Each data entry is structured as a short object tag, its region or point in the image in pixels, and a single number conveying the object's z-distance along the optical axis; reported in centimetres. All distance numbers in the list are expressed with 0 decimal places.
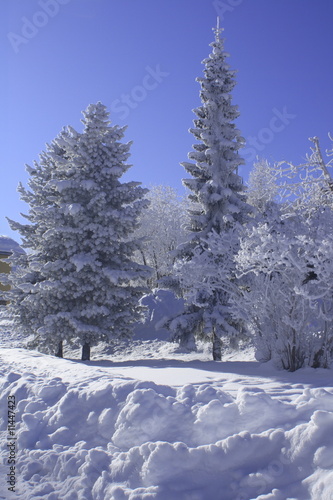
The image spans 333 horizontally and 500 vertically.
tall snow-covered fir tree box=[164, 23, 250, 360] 1358
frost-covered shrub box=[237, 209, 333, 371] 750
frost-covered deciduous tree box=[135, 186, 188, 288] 3541
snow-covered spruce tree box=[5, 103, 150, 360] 1357
